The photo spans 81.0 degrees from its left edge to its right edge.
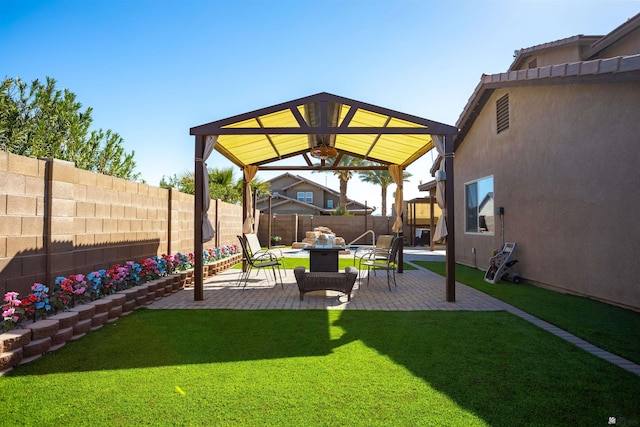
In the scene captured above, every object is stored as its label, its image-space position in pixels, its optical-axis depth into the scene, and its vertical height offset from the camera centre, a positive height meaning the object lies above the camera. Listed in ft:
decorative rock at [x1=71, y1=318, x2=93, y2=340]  12.50 -3.34
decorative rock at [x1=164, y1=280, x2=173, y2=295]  20.17 -3.18
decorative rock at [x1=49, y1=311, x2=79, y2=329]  11.93 -2.86
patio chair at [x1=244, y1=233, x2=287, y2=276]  26.20 -1.08
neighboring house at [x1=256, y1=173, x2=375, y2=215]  103.55 +9.44
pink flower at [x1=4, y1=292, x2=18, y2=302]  10.61 -1.89
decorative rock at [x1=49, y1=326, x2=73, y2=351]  11.45 -3.38
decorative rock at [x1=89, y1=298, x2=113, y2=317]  13.94 -2.85
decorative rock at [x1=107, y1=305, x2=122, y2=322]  14.71 -3.34
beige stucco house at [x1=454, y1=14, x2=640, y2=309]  17.43 +3.43
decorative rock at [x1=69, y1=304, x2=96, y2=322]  12.92 -2.82
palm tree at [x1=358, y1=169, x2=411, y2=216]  90.03 +12.27
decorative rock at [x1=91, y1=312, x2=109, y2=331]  13.53 -3.34
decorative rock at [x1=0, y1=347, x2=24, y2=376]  9.63 -3.40
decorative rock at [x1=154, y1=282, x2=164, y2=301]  19.05 -3.19
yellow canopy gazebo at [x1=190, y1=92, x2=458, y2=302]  19.19 +5.51
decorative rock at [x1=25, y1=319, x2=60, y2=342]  10.85 -2.91
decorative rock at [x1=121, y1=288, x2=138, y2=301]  16.18 -2.79
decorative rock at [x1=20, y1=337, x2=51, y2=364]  10.48 -3.38
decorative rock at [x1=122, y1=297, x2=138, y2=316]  15.73 -3.32
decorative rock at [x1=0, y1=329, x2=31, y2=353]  9.84 -2.95
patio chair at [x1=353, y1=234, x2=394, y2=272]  27.58 -1.34
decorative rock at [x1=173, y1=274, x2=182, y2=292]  21.53 -3.12
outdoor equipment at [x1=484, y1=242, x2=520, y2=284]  25.29 -2.67
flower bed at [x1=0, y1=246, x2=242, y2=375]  10.50 -2.76
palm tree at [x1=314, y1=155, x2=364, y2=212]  82.23 +11.86
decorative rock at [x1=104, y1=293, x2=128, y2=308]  15.01 -2.82
